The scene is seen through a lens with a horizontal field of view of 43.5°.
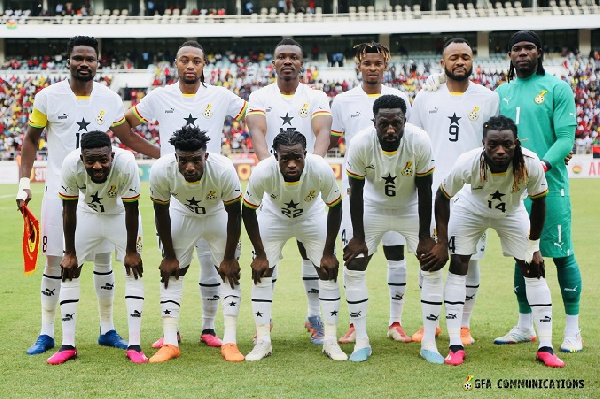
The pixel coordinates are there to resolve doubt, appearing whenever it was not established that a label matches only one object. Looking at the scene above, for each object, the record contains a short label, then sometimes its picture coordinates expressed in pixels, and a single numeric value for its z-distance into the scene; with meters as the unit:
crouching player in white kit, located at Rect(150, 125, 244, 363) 6.07
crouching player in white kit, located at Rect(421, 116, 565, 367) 5.85
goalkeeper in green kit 6.56
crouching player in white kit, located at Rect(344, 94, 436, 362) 6.12
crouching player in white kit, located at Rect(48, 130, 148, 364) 6.14
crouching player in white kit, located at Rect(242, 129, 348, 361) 6.18
